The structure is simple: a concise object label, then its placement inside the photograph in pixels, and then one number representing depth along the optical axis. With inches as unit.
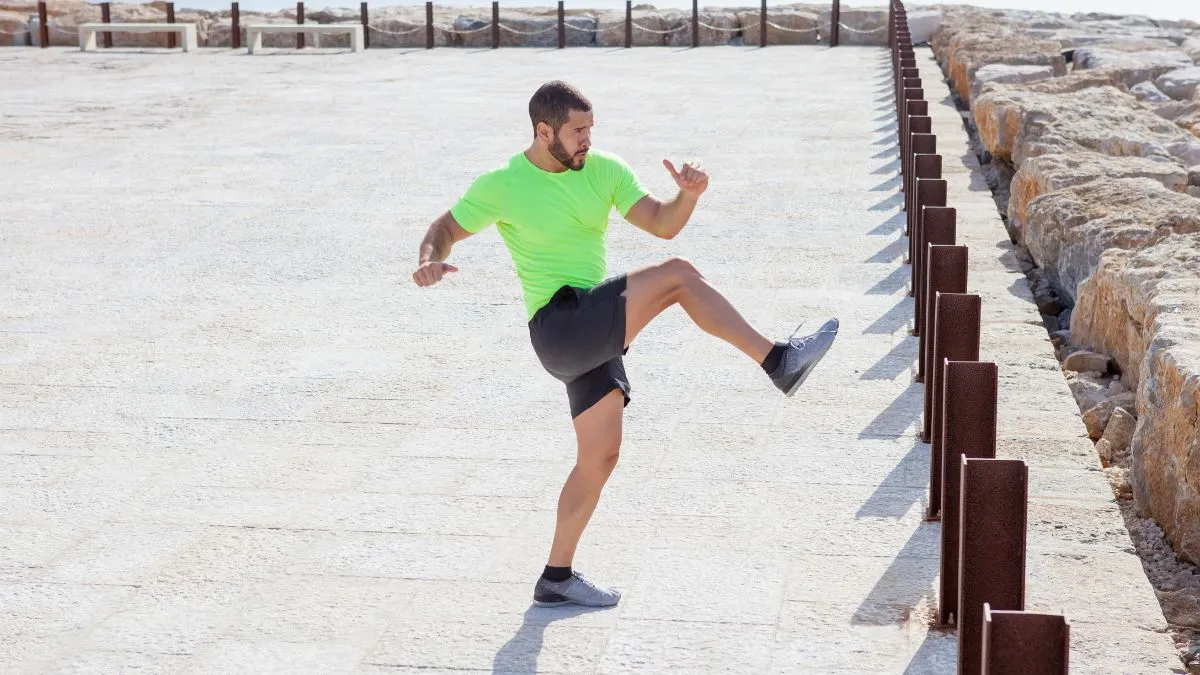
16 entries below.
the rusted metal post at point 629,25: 1119.0
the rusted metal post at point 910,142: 401.1
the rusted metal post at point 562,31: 1103.5
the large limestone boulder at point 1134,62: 678.5
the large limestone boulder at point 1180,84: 641.6
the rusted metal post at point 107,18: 1129.4
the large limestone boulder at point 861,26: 1110.4
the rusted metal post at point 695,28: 1130.7
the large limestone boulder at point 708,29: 1155.9
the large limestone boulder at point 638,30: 1144.2
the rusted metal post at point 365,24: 1164.1
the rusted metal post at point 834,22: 1102.4
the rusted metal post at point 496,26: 1124.5
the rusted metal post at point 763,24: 1127.6
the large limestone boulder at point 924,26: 1082.7
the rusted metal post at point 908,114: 449.3
